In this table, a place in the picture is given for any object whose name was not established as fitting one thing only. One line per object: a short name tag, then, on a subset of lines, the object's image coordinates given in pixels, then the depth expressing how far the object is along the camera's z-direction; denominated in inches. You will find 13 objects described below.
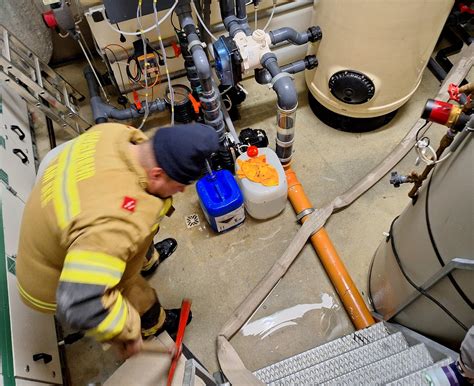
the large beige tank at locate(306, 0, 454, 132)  74.0
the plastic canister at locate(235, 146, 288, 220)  81.9
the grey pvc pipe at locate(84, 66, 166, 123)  96.2
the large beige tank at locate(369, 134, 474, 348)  43.1
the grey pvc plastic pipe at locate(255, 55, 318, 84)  85.2
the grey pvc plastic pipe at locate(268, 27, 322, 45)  82.6
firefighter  44.2
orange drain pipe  77.8
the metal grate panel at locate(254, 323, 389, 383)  68.7
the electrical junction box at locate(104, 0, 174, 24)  74.5
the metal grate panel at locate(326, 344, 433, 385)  60.3
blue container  80.8
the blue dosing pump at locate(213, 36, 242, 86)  76.3
